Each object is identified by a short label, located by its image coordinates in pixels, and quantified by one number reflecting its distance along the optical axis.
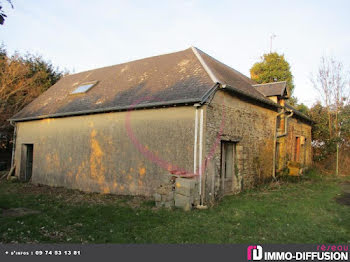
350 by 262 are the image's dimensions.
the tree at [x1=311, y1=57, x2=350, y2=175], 16.39
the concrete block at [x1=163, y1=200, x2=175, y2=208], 7.45
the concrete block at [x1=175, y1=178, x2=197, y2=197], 7.30
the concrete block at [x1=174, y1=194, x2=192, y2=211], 7.25
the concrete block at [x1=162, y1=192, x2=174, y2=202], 7.50
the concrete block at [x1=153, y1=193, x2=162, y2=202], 7.63
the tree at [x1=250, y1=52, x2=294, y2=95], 22.81
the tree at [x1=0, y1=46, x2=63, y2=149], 18.08
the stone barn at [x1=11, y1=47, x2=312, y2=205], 8.47
